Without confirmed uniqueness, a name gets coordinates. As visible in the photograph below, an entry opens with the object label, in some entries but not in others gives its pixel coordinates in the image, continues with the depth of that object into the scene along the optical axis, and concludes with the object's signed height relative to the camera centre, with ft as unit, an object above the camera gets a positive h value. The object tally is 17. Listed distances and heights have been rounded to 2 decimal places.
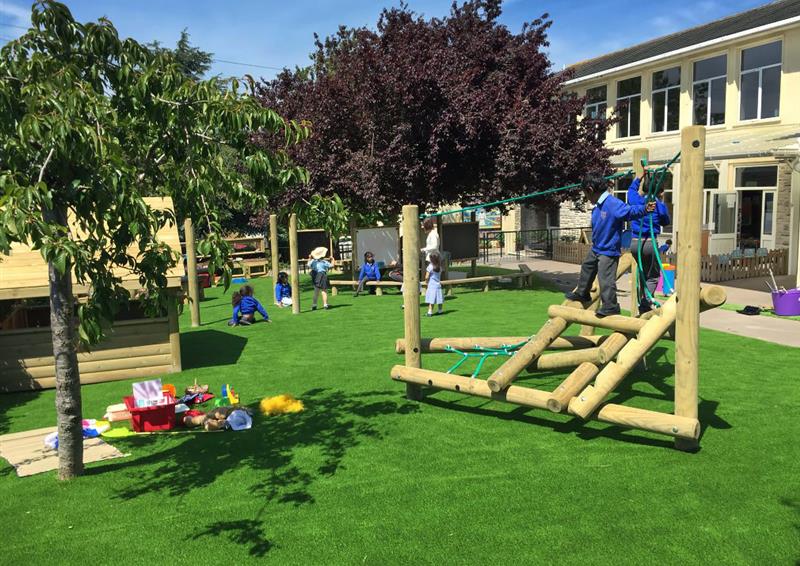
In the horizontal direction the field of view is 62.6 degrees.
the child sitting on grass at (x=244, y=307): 50.65 -6.15
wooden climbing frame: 21.33 -5.04
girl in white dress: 50.37 -4.44
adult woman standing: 63.16 -1.85
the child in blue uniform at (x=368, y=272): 64.90 -4.68
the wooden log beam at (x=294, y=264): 54.75 -3.15
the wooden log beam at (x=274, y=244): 61.31 -1.62
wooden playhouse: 33.22 -5.84
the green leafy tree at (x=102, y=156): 15.01 +1.95
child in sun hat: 56.95 -4.32
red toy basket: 26.38 -7.55
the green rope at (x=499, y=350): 28.48 -5.67
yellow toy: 28.04 -7.67
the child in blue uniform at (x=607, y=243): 26.40 -1.03
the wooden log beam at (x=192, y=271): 50.34 -3.25
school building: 69.21 +12.47
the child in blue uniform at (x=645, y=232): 27.53 -0.68
